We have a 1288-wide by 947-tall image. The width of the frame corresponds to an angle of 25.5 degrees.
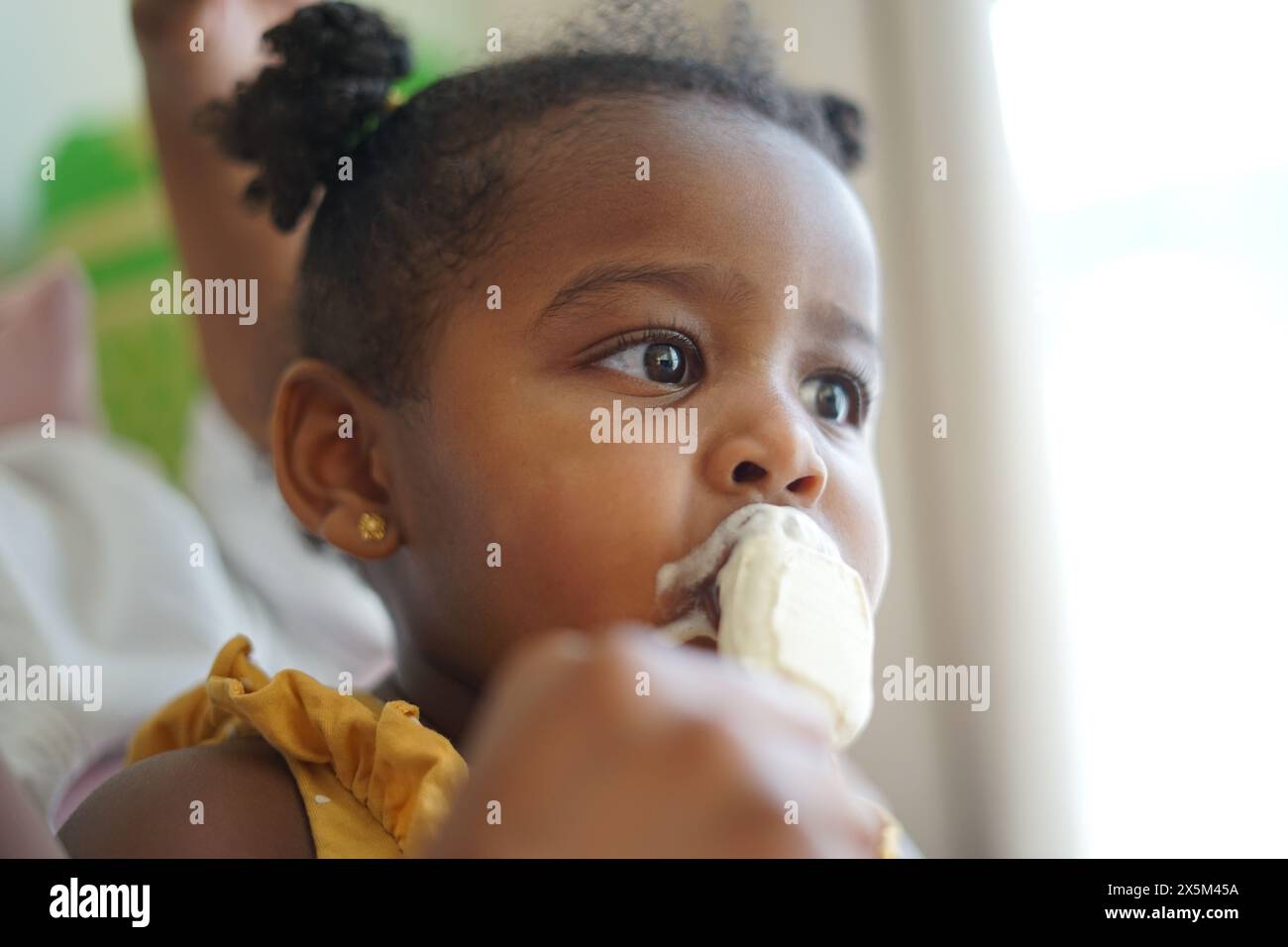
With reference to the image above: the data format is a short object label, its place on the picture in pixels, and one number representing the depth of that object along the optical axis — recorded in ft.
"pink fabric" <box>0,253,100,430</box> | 2.70
